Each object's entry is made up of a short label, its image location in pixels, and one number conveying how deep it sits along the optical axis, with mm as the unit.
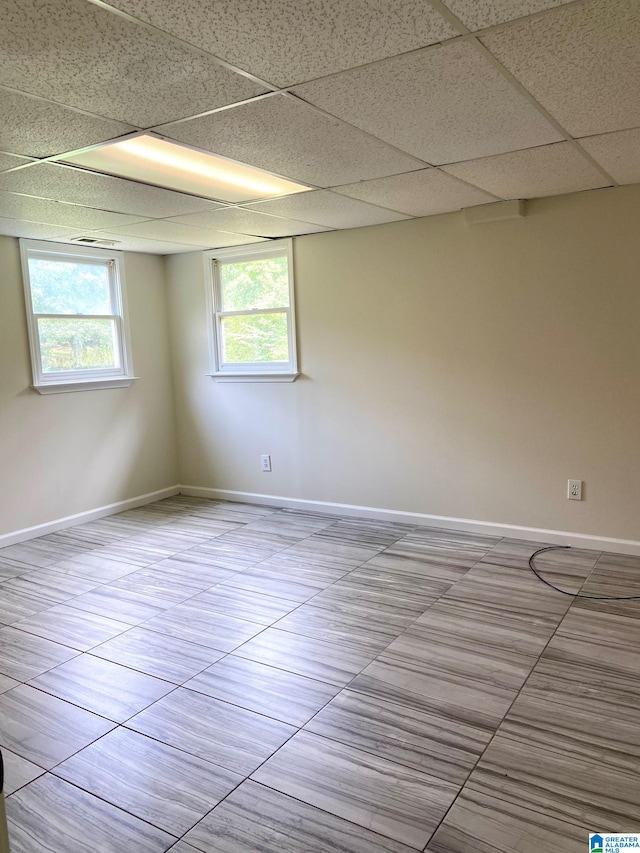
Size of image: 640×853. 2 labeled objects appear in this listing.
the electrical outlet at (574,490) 4004
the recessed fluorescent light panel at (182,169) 2658
